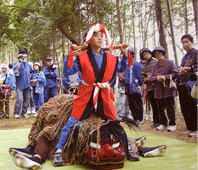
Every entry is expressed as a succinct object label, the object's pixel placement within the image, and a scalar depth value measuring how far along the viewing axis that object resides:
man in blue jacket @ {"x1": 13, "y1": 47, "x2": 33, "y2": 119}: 7.43
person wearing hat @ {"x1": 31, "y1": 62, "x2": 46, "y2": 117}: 7.60
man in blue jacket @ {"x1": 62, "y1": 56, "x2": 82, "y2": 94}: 4.53
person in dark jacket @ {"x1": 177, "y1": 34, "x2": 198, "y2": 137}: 4.18
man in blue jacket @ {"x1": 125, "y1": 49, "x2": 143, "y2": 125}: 5.69
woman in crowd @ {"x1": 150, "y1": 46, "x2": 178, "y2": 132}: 4.68
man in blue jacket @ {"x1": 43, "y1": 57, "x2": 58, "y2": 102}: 7.64
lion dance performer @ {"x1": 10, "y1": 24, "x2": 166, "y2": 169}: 2.56
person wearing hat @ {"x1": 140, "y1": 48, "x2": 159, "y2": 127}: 5.36
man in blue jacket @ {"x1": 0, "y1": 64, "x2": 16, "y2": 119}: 7.48
